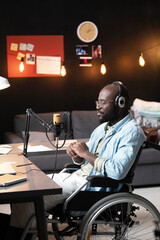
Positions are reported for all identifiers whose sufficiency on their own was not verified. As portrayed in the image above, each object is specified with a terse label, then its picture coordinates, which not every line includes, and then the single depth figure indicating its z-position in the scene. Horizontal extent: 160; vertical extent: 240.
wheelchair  2.36
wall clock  6.25
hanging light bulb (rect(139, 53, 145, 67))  6.02
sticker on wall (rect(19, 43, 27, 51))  6.07
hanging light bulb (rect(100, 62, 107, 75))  6.16
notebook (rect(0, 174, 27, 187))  2.11
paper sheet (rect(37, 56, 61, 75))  6.17
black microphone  2.65
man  2.45
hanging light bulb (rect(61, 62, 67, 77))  5.96
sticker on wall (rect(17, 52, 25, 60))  6.09
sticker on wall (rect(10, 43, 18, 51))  6.04
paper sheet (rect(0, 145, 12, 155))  3.32
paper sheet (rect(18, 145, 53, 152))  3.60
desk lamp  3.12
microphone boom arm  2.71
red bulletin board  6.06
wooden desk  2.01
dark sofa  4.75
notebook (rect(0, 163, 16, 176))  2.43
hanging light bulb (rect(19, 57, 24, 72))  5.79
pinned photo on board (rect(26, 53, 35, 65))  6.12
